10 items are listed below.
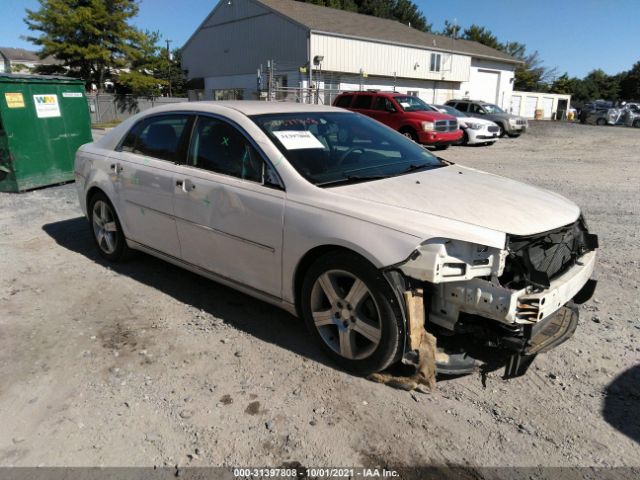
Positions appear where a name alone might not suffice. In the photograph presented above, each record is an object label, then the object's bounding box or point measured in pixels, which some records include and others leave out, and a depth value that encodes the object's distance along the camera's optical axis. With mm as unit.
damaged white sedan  2682
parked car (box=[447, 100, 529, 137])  22453
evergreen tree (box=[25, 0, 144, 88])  35250
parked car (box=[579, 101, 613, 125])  37031
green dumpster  8211
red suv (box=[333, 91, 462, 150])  15891
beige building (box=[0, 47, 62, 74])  66681
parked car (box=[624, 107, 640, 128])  35562
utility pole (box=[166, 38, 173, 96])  45097
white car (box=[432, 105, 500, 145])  18672
